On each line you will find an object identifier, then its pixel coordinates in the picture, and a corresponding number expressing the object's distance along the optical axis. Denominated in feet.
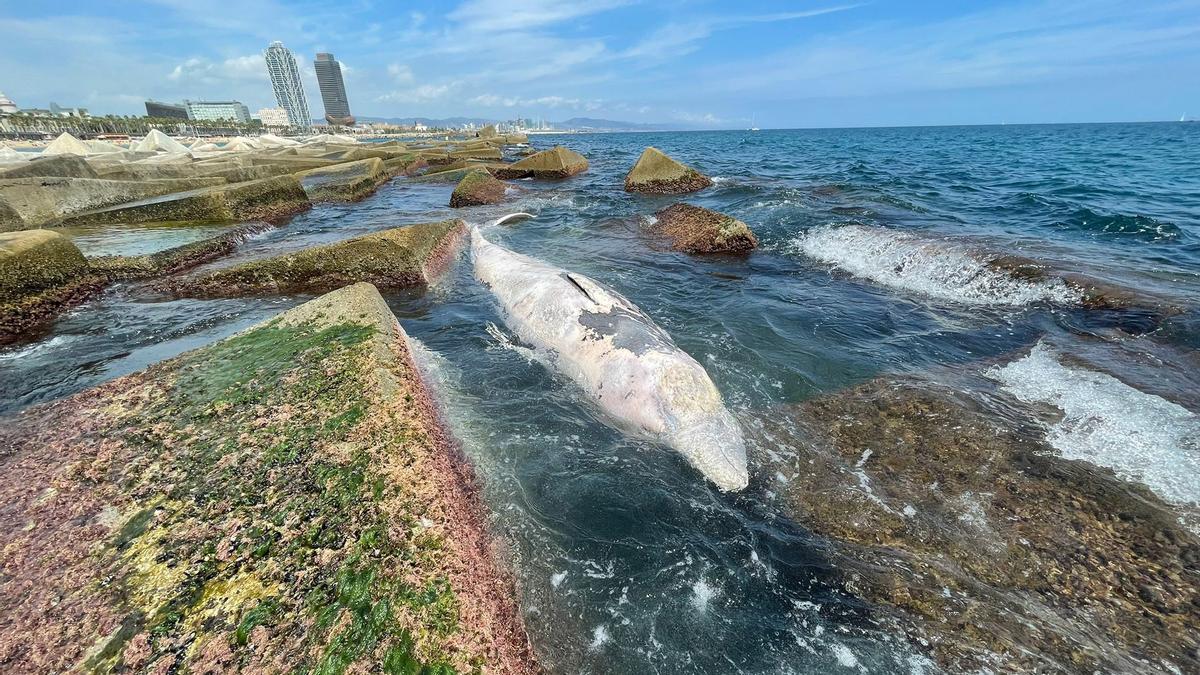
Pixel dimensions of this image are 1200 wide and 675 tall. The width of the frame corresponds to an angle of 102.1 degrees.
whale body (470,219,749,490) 13.30
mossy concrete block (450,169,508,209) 55.47
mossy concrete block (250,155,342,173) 77.36
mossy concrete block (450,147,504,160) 107.04
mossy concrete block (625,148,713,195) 63.10
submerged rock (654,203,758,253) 35.58
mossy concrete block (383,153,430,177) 90.81
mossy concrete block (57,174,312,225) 38.06
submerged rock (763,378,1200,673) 8.64
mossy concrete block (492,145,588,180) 81.05
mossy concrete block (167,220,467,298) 24.77
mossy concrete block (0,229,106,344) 20.42
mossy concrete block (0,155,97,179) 53.72
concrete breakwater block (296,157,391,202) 59.82
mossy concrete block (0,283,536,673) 6.23
